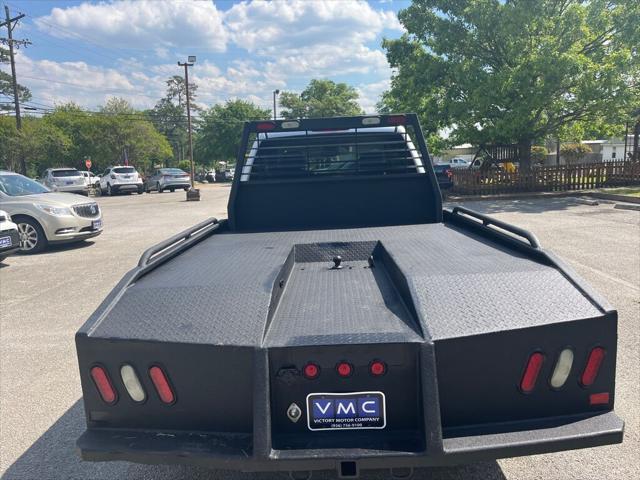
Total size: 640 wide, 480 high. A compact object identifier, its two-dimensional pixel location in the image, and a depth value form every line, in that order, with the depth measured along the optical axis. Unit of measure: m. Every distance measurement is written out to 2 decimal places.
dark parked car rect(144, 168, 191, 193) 30.91
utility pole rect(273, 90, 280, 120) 58.00
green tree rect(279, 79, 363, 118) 68.25
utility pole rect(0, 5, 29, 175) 32.34
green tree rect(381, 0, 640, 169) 16.80
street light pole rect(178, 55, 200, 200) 31.91
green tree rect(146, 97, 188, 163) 96.78
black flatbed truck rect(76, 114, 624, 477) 2.03
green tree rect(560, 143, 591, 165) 41.17
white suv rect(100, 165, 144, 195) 29.06
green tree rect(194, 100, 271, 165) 59.72
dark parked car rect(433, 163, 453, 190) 20.69
